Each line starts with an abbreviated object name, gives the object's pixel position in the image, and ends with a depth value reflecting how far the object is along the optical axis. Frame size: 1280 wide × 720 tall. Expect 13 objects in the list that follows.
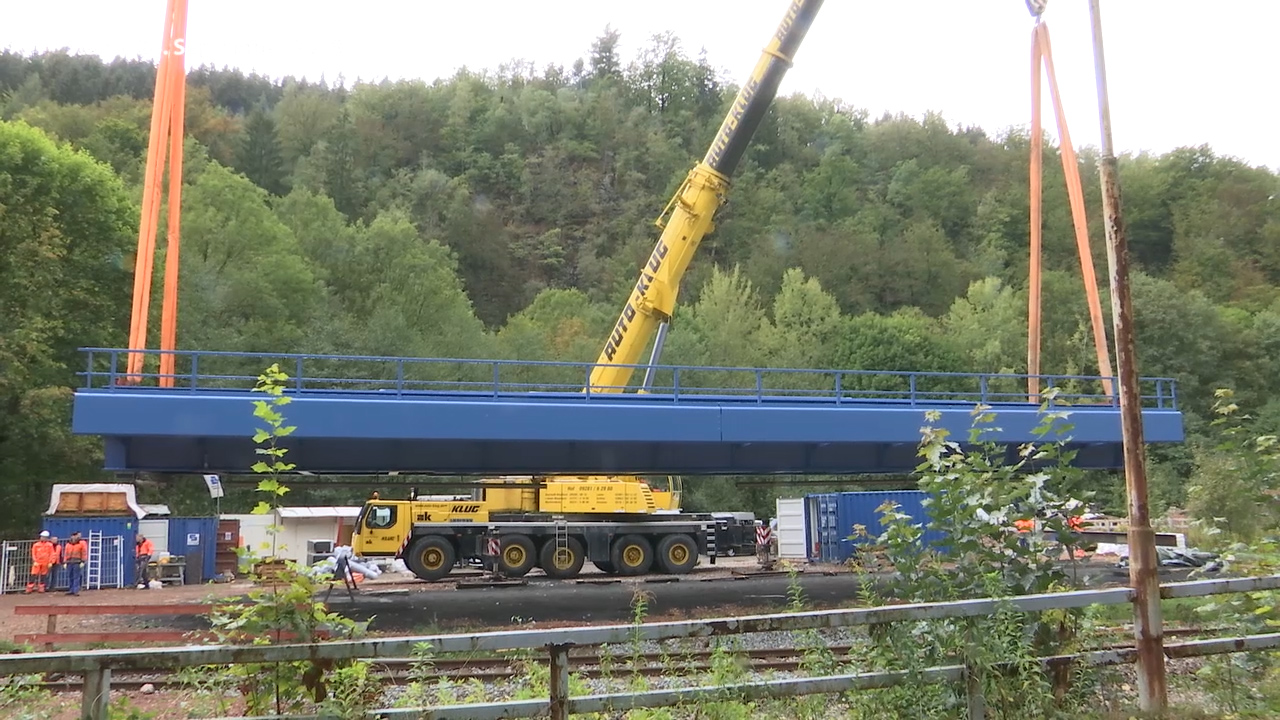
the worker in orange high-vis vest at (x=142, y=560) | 23.48
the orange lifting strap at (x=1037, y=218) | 18.44
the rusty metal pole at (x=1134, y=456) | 5.67
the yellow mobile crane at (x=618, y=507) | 18.53
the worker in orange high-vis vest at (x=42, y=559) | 21.72
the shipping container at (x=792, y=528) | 29.42
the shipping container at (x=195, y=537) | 26.34
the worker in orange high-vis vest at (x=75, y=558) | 21.30
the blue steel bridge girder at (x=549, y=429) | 13.05
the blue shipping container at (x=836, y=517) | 27.86
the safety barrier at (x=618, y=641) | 4.00
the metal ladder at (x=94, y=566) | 22.89
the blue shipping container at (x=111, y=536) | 23.22
